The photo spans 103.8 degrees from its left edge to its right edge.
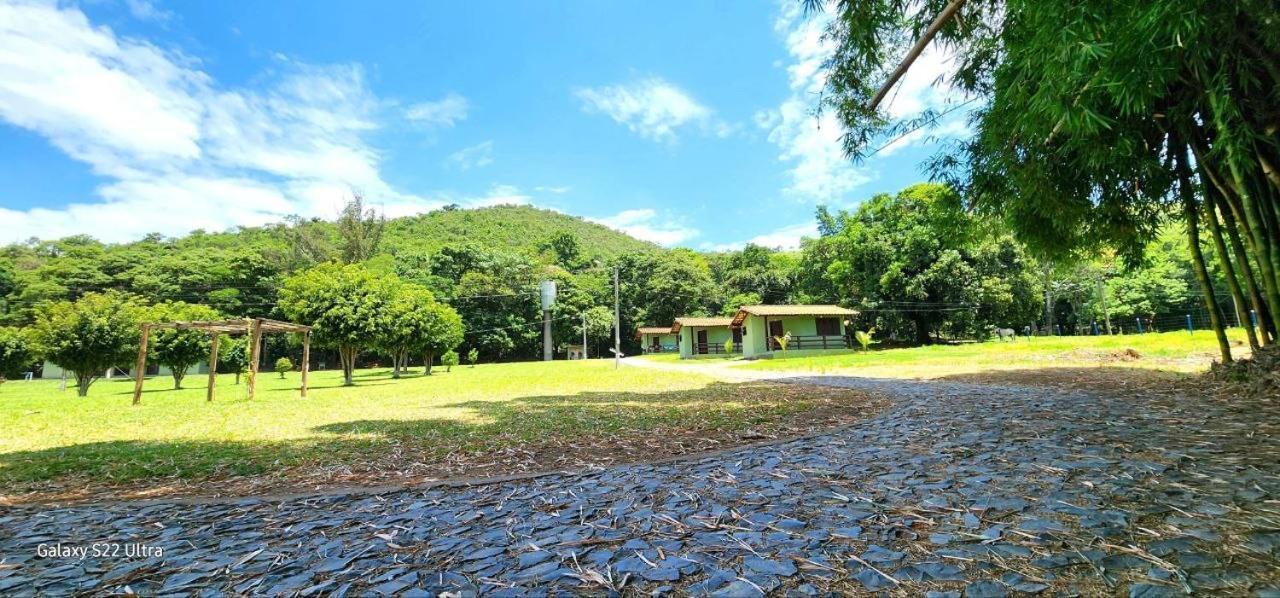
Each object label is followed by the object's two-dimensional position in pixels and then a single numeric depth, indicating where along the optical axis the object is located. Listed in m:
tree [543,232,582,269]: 64.06
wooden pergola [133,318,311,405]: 10.79
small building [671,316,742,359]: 35.97
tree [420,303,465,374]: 23.27
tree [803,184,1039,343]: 29.30
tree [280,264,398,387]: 17.94
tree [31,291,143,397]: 14.34
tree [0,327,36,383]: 18.91
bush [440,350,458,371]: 28.67
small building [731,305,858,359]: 28.98
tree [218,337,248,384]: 22.88
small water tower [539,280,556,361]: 41.97
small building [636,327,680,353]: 49.12
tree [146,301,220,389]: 17.36
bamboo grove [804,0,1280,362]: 2.69
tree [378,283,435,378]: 19.59
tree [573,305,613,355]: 45.78
